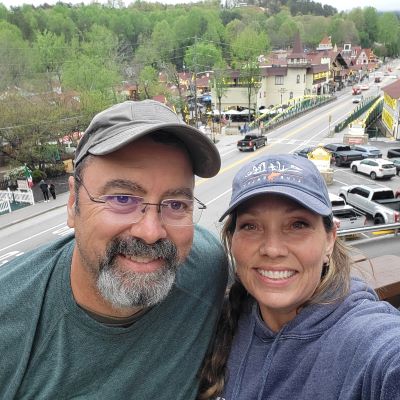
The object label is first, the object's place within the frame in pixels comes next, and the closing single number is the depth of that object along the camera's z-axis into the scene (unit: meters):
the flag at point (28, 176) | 23.75
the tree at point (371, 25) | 139.88
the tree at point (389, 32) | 129.88
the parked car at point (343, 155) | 29.25
